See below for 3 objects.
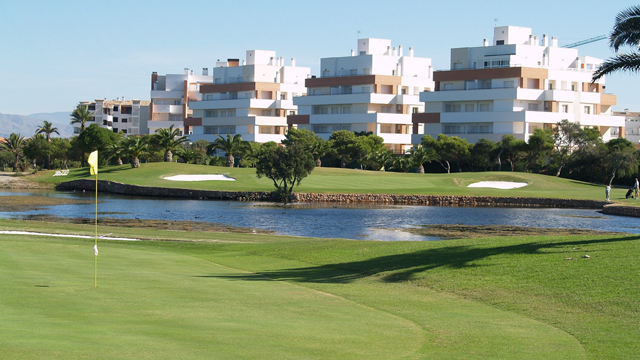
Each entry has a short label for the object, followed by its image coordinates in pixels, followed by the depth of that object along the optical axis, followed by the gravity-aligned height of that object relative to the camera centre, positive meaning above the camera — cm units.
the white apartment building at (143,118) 19350 +1334
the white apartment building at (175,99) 17212 +1673
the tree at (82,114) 13400 +1004
